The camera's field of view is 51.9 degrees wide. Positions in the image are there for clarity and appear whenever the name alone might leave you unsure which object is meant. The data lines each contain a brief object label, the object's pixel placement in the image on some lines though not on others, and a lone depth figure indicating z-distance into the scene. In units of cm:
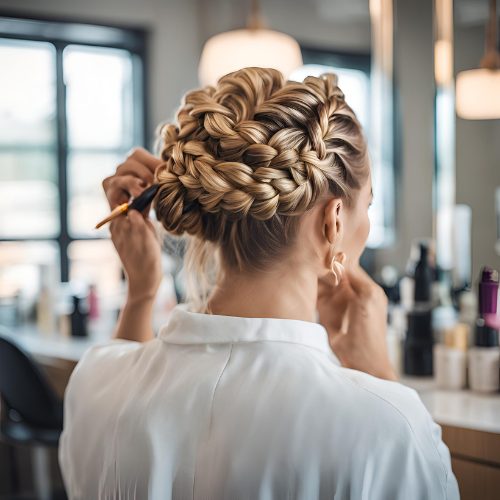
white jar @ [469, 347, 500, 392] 103
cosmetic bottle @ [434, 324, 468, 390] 107
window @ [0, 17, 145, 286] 241
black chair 136
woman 50
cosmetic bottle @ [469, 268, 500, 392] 103
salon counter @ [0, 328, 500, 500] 84
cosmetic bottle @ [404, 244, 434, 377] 114
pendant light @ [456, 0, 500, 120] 124
